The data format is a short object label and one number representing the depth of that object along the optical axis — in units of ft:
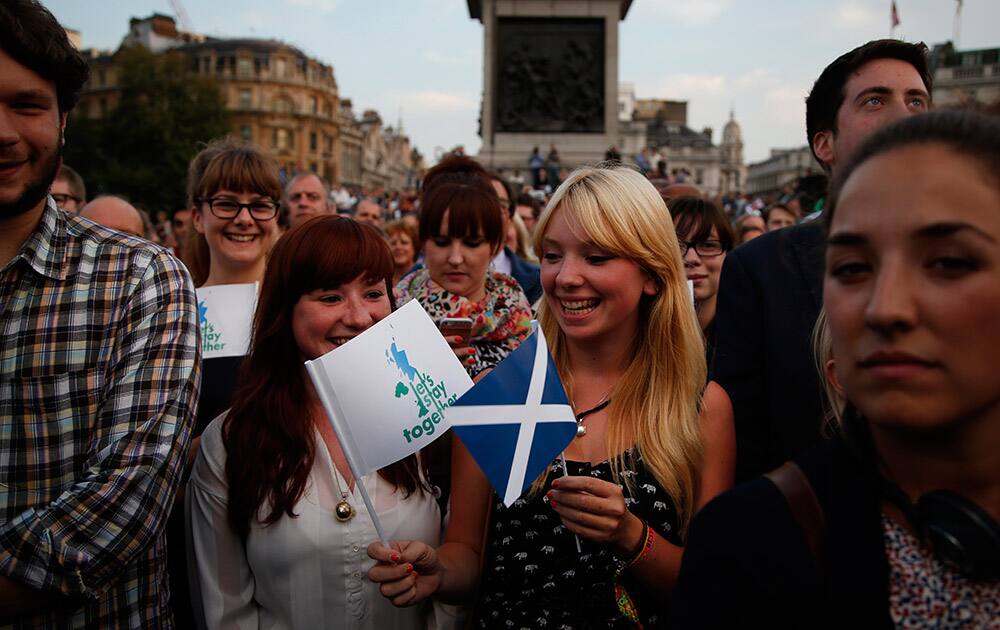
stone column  59.26
